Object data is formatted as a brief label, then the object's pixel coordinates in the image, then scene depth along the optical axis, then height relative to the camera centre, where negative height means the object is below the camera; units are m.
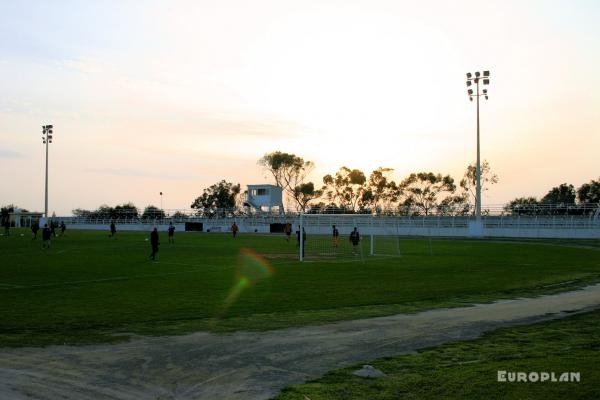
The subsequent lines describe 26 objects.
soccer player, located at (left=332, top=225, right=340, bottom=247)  43.97 -1.44
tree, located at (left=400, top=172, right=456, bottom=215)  111.94 +6.09
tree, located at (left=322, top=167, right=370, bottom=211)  121.56 +7.05
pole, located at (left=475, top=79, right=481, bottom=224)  59.19 +2.43
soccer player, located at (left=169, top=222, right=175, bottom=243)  50.26 -1.13
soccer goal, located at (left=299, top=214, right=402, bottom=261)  35.91 -2.01
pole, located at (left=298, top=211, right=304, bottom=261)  31.80 -1.10
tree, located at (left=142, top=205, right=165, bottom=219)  118.00 +0.76
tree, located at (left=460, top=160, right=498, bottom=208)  103.75 +7.88
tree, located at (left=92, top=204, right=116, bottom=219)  117.68 +0.66
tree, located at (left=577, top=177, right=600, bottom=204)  110.00 +5.53
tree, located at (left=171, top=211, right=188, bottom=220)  109.25 +0.54
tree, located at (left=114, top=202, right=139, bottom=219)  116.88 +0.74
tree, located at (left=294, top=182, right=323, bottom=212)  125.94 +5.56
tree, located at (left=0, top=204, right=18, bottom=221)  133.25 +1.96
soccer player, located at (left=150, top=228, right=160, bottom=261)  30.50 -1.26
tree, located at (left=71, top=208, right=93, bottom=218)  124.81 +0.91
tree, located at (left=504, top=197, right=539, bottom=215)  81.88 +1.68
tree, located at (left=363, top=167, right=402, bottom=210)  118.63 +5.94
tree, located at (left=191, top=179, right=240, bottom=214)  142.12 +5.42
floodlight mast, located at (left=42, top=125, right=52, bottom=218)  79.65 +11.50
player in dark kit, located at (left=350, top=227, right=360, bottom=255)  37.19 -1.16
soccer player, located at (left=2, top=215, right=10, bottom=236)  65.88 -1.13
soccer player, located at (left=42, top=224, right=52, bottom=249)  40.56 -1.19
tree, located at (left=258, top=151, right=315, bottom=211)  127.12 +11.47
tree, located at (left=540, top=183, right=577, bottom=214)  115.94 +5.25
